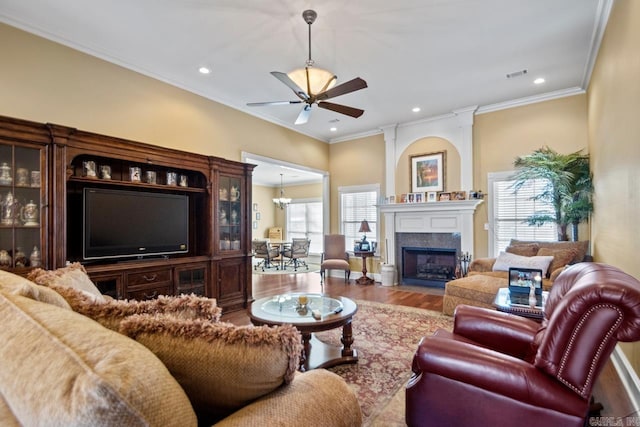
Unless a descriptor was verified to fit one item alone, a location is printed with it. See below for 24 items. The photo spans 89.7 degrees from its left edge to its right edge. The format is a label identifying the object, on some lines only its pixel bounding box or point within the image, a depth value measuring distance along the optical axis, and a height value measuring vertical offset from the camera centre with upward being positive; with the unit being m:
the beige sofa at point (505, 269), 3.94 -0.73
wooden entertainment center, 2.93 +0.19
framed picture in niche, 6.11 +0.88
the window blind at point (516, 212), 5.12 +0.06
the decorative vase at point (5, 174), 2.87 +0.43
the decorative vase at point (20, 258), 2.92 -0.33
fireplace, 5.75 -0.20
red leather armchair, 1.29 -0.72
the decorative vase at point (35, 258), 2.95 -0.33
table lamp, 6.62 -0.22
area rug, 2.25 -1.32
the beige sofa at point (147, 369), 0.61 -0.35
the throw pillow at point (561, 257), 4.13 -0.54
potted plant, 4.43 +0.42
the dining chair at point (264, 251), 9.07 -0.92
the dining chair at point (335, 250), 6.86 -0.69
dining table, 9.38 -0.85
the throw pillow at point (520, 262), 4.14 -0.62
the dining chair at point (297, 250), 9.01 -0.90
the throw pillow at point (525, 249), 4.59 -0.49
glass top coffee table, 2.64 -0.85
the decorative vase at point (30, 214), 2.96 +0.07
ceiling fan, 3.08 +1.36
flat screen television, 3.48 -0.04
